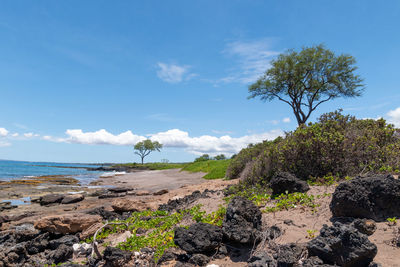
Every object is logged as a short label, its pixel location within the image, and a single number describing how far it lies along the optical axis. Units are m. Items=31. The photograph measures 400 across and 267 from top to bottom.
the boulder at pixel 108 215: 9.48
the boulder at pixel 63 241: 6.95
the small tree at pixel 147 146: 93.31
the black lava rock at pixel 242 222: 4.96
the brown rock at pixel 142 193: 16.90
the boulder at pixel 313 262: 3.72
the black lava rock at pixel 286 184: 7.69
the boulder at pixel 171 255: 5.05
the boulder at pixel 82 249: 6.40
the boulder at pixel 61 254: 6.15
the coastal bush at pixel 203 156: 53.71
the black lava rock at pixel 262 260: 3.97
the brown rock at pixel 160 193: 16.17
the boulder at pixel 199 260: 4.69
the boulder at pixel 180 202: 9.75
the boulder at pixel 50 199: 13.98
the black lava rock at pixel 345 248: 3.75
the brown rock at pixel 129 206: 10.37
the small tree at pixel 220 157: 59.94
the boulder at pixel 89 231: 7.29
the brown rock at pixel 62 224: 7.50
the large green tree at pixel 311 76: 26.17
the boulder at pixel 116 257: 5.12
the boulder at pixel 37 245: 6.96
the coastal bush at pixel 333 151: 8.87
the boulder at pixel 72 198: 14.13
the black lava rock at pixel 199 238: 4.95
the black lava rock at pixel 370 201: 5.34
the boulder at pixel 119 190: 18.56
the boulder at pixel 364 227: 4.64
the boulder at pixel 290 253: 3.94
